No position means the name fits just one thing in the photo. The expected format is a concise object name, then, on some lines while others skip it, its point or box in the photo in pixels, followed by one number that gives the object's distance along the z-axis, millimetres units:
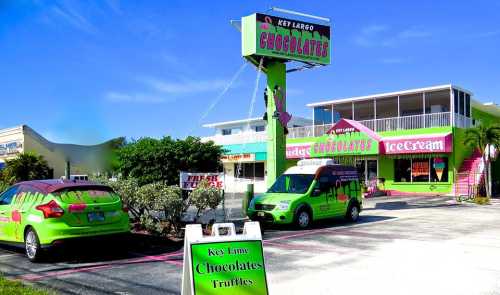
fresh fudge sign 13586
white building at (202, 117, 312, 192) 38000
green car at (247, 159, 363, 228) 13977
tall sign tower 18797
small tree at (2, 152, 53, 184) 27530
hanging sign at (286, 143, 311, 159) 33812
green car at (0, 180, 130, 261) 8695
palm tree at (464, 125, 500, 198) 25594
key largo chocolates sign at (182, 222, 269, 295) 4891
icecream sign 27500
